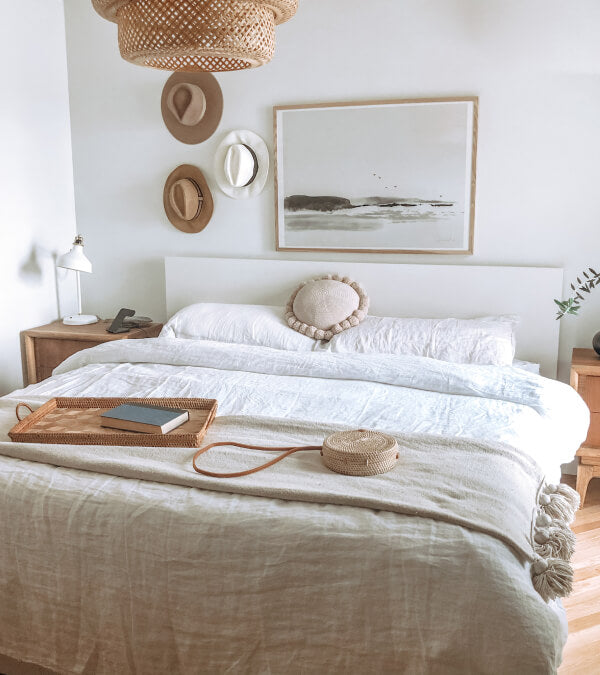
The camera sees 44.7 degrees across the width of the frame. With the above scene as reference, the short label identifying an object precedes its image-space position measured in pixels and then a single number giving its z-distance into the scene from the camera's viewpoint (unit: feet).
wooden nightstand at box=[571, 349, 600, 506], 9.44
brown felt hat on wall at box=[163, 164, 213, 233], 12.07
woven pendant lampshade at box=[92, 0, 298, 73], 5.60
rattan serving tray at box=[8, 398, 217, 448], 6.40
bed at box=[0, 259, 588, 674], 4.58
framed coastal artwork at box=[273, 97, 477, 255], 10.82
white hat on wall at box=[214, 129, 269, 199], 11.65
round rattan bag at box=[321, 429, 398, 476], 5.66
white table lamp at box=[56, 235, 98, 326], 11.92
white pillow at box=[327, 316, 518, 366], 9.53
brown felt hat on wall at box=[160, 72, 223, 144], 11.84
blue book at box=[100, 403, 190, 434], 6.53
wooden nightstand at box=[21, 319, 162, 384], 11.70
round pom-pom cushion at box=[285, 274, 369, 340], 10.48
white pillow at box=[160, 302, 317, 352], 10.46
